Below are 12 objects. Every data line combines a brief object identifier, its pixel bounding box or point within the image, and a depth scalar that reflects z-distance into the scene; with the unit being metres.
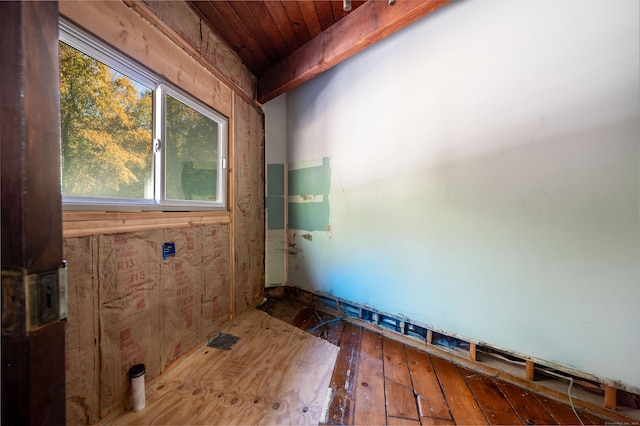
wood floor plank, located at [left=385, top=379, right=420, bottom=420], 1.27
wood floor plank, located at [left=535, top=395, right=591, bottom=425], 1.23
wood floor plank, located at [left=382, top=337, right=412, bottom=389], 1.53
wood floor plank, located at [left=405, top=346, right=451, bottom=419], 1.29
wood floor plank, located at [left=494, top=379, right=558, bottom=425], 1.24
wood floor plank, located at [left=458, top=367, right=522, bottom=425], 1.24
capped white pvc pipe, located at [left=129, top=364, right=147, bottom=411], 1.27
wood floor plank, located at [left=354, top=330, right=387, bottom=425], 1.25
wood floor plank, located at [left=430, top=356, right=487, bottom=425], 1.25
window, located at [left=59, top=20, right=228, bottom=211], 1.11
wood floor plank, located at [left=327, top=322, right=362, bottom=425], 1.27
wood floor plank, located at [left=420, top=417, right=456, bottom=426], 1.21
